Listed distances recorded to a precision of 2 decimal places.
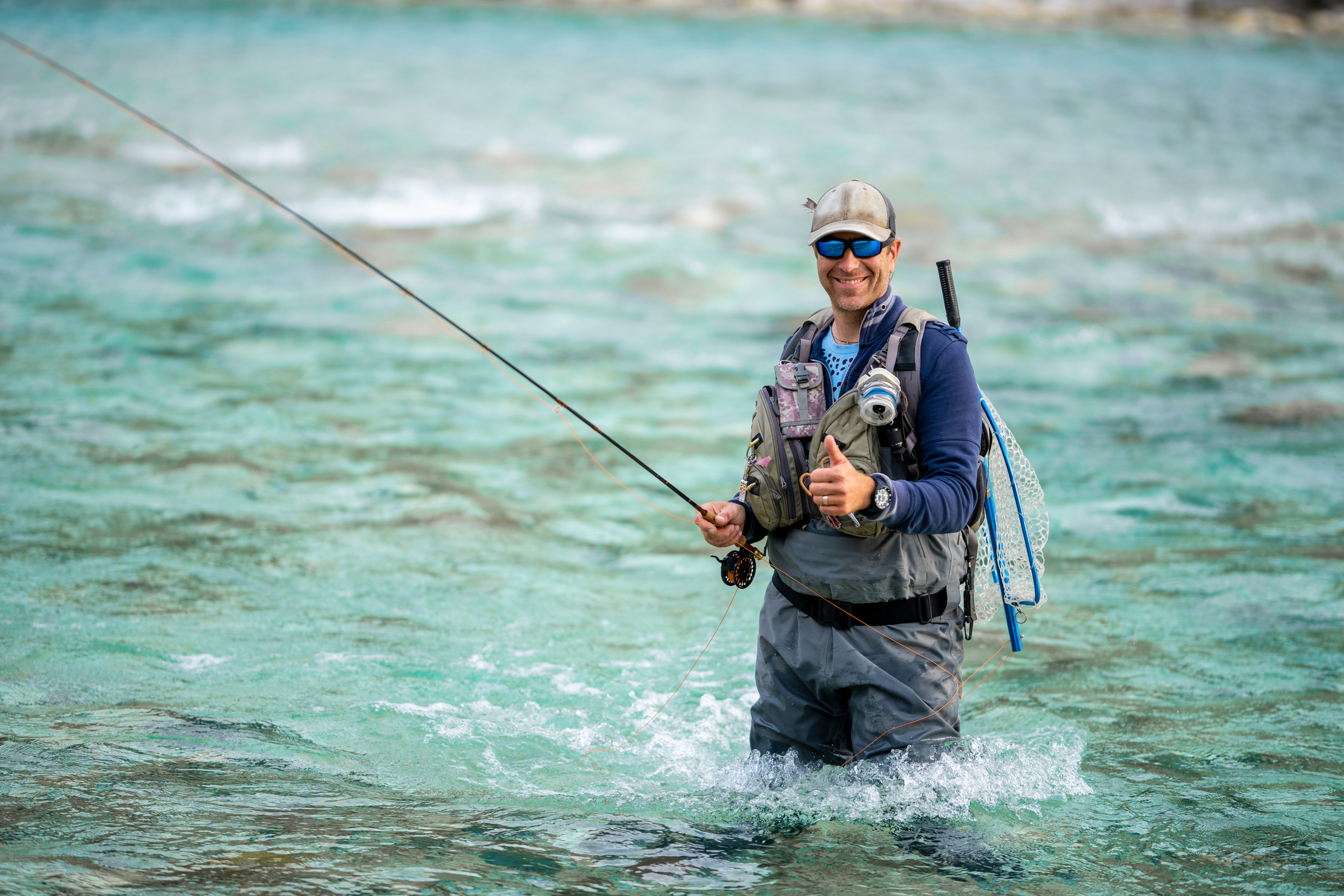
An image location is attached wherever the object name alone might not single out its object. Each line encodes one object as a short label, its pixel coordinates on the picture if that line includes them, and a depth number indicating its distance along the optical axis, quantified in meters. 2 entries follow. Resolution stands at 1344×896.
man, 7.06
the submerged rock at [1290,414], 20.12
